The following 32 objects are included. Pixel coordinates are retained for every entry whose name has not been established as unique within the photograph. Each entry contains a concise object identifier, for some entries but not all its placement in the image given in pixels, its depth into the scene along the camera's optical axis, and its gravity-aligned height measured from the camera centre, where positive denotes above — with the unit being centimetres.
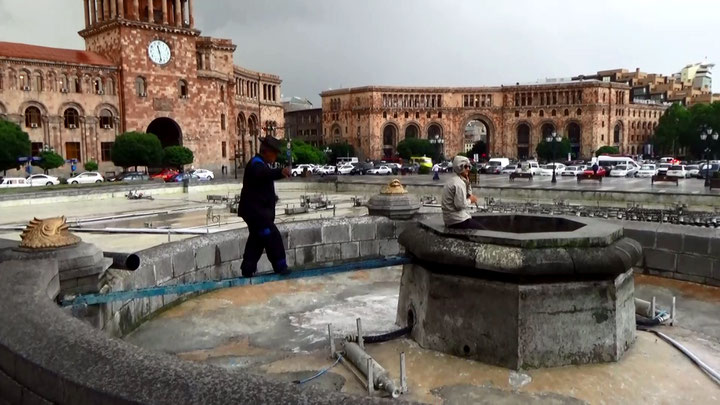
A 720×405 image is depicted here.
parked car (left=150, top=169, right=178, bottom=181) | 4254 -132
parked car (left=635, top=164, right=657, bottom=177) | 4639 -164
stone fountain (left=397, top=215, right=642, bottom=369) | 507 -128
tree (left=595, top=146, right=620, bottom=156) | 8612 +2
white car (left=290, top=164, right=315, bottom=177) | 4693 -119
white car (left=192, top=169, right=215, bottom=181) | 4416 -132
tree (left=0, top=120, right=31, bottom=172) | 3700 +95
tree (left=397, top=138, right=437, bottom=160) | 8469 +81
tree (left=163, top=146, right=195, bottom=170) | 4962 +10
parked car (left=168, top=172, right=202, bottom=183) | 4089 -139
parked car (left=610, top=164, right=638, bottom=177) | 4716 -164
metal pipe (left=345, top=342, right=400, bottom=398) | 460 -177
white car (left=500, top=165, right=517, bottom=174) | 5750 -166
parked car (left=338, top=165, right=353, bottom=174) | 5699 -138
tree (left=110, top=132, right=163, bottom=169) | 4528 +61
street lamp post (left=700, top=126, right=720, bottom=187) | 3339 +98
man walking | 545 -51
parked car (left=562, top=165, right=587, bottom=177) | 5096 -165
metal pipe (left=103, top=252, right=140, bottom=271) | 579 -103
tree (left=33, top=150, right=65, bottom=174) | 4225 -8
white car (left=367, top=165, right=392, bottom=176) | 5515 -156
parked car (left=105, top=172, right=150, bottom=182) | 4119 -133
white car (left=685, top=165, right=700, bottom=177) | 4466 -161
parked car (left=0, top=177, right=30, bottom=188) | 3498 -137
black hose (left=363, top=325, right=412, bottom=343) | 571 -179
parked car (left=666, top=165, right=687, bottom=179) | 4259 -155
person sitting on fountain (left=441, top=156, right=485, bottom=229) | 573 -46
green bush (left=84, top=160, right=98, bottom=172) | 4719 -60
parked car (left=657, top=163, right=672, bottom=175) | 4324 -141
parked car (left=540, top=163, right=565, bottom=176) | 5081 -160
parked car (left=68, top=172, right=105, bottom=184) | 3903 -133
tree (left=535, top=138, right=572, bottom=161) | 8444 +38
